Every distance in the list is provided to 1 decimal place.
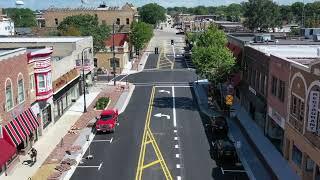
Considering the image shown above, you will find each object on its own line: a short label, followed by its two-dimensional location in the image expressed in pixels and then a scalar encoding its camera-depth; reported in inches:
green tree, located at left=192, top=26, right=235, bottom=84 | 2108.8
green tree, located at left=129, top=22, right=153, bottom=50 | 4355.3
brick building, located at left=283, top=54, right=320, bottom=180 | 1188.5
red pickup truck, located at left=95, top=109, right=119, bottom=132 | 1722.4
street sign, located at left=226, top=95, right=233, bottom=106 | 1895.4
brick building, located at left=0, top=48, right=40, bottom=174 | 1295.5
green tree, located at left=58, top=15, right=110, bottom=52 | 3469.5
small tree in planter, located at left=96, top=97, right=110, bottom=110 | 2171.9
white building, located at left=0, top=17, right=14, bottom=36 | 5032.0
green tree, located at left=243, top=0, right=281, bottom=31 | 4958.2
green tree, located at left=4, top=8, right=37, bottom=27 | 7401.6
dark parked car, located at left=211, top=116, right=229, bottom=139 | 1711.4
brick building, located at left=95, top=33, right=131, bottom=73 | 3457.2
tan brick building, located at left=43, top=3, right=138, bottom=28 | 5241.1
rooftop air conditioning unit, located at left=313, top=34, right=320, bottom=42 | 2412.4
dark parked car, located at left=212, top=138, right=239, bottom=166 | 1375.5
